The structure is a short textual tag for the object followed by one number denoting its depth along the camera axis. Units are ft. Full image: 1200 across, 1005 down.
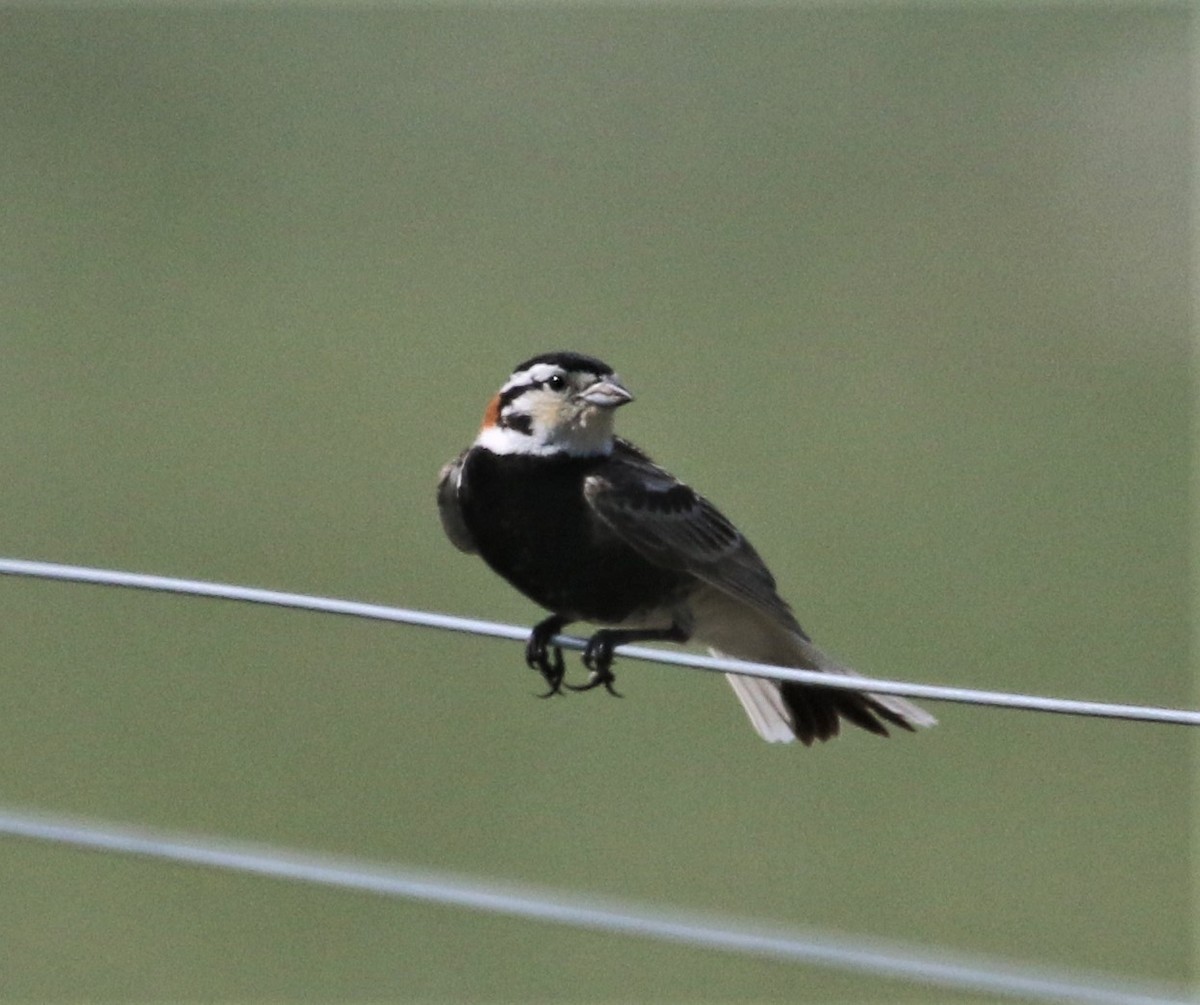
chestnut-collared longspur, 29.99
